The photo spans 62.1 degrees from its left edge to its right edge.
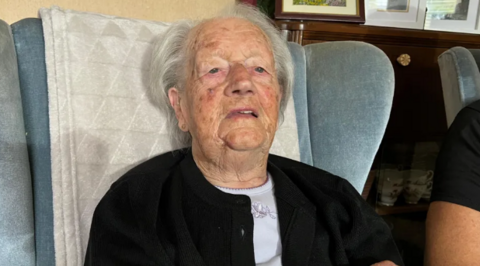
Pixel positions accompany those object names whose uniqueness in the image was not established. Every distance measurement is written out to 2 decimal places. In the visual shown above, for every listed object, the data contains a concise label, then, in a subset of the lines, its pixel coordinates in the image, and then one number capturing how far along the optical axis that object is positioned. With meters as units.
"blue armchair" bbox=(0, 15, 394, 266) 0.84
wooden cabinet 1.62
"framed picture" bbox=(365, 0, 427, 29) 1.86
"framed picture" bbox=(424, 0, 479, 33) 2.05
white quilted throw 0.95
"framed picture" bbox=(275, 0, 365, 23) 1.62
